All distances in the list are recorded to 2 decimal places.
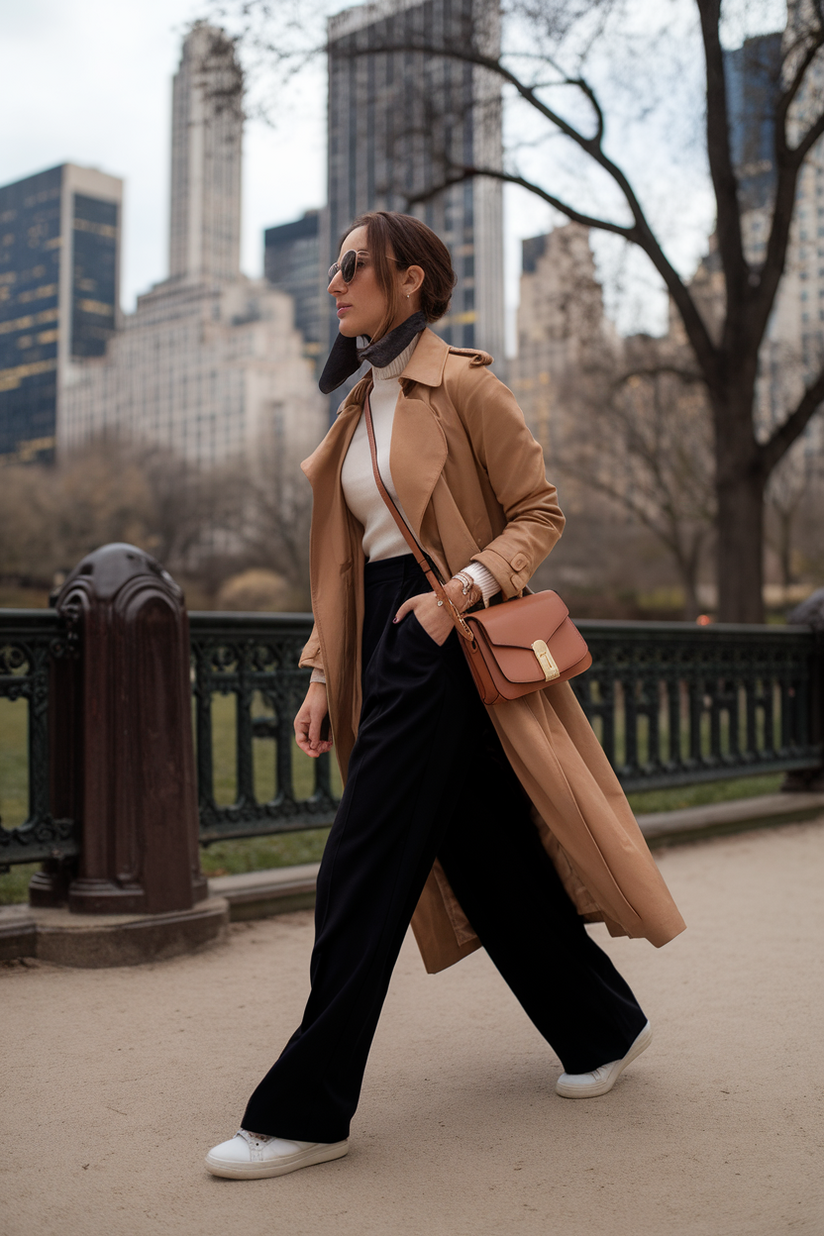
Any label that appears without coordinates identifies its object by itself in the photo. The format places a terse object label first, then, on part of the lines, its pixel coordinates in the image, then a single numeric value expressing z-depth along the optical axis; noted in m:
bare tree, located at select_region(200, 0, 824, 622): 12.37
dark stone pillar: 4.48
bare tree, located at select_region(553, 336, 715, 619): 31.95
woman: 2.56
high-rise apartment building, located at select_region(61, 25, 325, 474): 117.50
